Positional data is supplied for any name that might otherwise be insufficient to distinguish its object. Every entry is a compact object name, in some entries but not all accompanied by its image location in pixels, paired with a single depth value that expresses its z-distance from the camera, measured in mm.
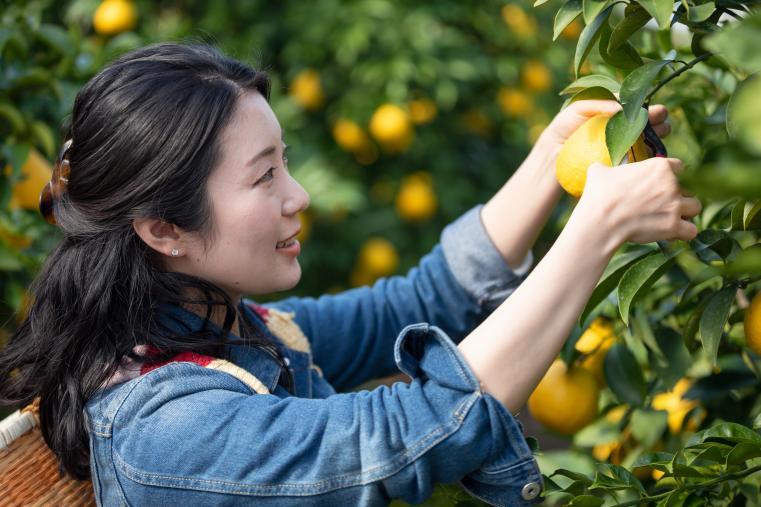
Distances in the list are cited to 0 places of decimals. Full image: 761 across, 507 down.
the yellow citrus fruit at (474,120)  2742
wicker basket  998
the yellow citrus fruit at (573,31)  2596
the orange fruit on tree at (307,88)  2539
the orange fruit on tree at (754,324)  849
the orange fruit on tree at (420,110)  2562
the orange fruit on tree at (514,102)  2725
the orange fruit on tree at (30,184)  1625
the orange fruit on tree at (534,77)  2752
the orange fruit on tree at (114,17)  2295
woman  826
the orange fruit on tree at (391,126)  2412
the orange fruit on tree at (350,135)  2494
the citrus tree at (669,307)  785
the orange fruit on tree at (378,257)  2555
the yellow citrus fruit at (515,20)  2756
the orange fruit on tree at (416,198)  2557
